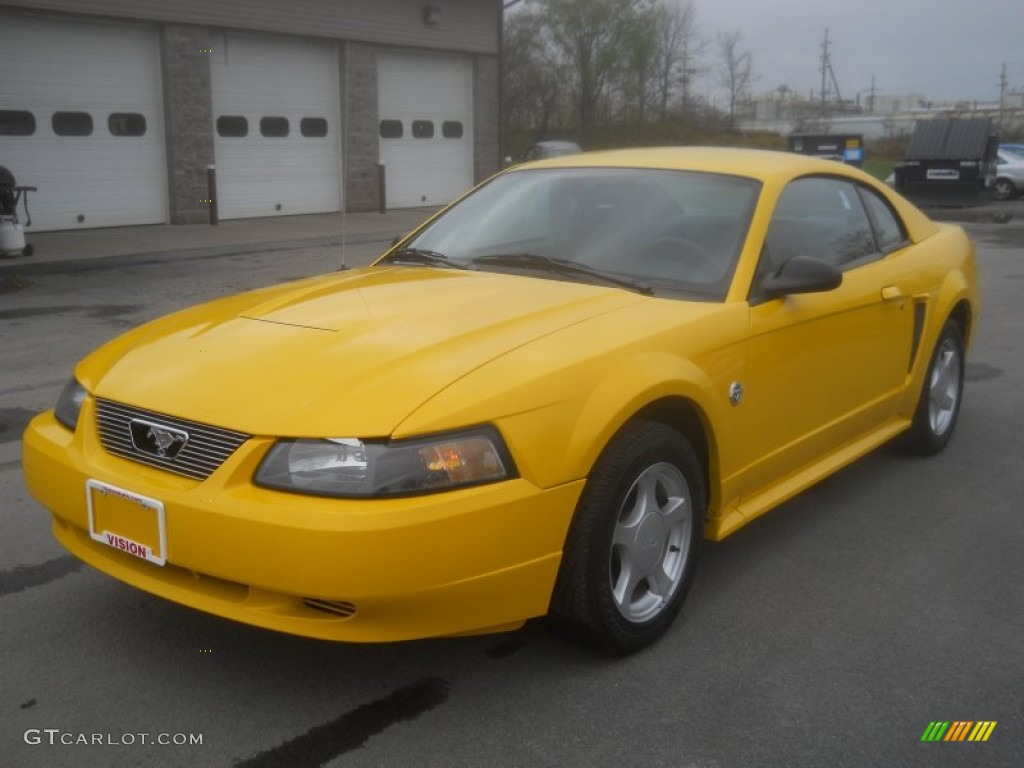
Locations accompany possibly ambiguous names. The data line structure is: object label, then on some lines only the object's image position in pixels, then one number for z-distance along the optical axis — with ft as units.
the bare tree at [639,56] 156.87
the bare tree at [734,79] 195.72
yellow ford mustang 8.92
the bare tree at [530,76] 150.61
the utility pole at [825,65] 280.92
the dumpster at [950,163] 75.77
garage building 54.19
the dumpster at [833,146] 91.50
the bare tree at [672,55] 164.96
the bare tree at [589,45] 155.63
